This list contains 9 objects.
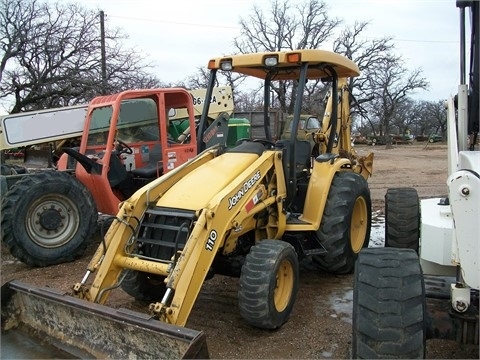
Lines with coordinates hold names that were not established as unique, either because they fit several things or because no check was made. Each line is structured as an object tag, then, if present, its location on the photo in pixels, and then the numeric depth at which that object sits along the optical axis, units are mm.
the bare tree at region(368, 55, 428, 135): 51816
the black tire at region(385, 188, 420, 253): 5613
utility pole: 22050
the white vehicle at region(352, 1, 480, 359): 2697
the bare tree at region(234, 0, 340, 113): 45344
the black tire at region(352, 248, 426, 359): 2844
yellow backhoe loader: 3803
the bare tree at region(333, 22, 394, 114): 48394
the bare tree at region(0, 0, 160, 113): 22156
